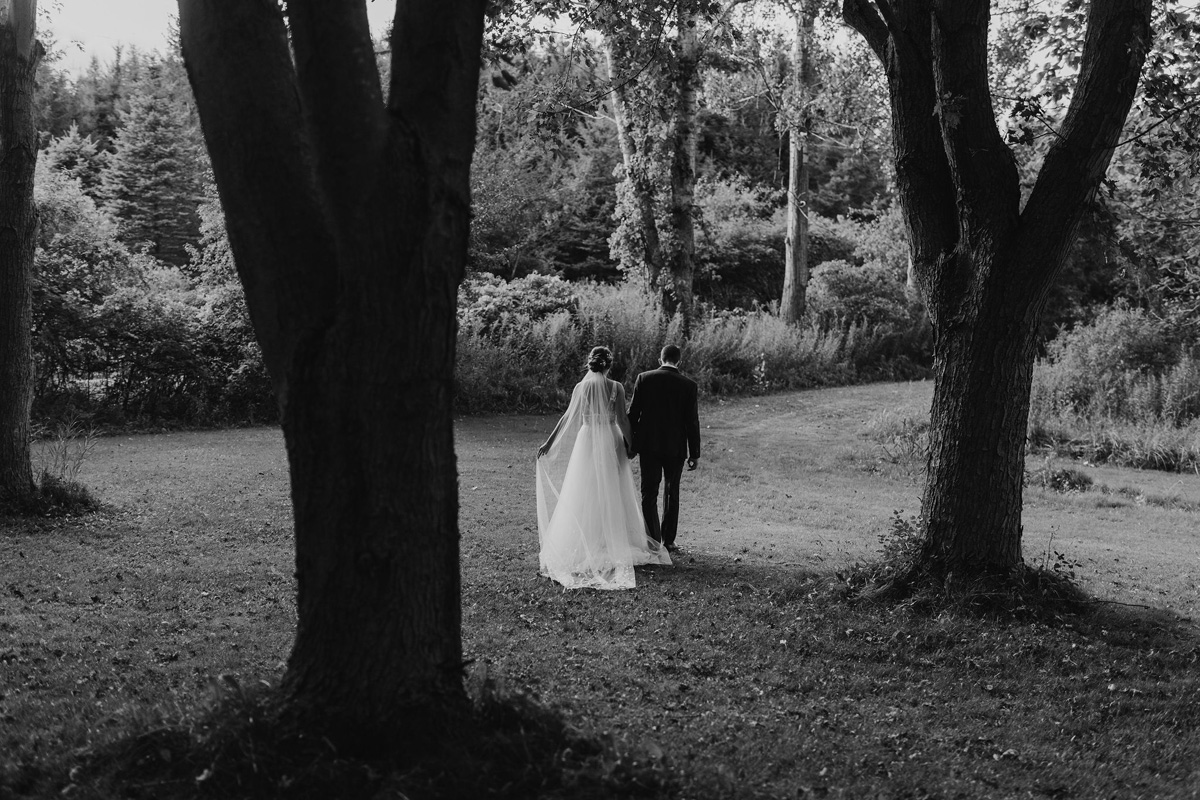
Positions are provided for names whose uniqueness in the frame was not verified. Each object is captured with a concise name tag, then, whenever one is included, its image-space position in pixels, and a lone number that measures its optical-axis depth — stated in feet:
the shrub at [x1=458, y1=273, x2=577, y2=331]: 78.43
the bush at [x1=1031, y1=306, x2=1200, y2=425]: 69.15
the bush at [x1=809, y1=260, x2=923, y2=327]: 101.09
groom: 34.35
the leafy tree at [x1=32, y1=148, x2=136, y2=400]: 60.80
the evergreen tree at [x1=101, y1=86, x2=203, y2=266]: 149.07
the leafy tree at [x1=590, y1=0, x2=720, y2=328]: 76.07
